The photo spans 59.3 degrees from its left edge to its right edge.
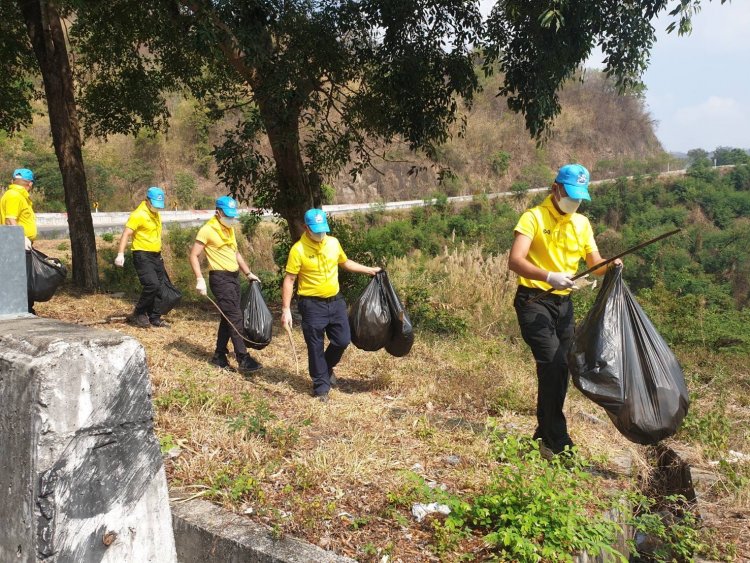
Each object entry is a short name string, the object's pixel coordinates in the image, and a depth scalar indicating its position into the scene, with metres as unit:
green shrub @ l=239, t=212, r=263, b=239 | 9.45
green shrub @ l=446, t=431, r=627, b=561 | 2.73
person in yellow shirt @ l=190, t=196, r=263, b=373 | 5.98
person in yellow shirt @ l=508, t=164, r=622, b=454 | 3.77
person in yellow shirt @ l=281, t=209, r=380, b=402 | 5.15
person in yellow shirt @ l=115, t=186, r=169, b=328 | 6.89
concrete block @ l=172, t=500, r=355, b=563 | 2.71
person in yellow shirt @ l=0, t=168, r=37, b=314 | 6.55
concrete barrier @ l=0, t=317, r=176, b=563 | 2.00
